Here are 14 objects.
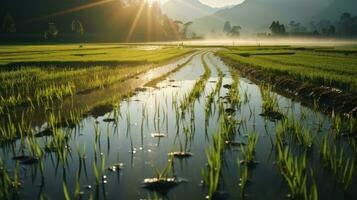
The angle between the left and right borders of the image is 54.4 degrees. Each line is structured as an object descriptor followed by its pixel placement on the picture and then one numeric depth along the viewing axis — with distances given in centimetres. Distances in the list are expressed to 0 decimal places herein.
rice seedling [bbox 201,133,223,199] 531
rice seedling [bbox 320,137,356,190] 601
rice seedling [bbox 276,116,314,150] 790
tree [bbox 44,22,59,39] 11156
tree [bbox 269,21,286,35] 17612
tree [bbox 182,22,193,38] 19400
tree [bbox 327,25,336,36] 17612
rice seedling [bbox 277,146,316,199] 514
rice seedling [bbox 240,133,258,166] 665
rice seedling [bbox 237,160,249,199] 546
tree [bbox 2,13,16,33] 9562
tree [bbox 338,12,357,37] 18888
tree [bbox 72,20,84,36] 12188
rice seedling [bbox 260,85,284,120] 1153
